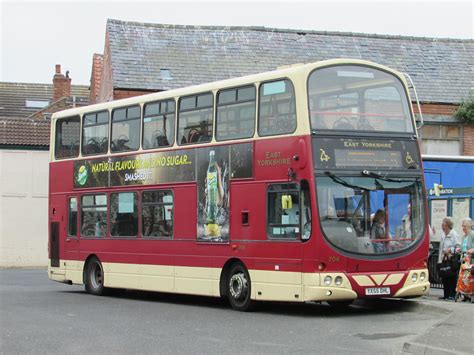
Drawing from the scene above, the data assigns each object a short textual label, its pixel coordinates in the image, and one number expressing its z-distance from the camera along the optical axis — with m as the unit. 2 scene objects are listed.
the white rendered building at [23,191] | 41.31
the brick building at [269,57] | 34.47
